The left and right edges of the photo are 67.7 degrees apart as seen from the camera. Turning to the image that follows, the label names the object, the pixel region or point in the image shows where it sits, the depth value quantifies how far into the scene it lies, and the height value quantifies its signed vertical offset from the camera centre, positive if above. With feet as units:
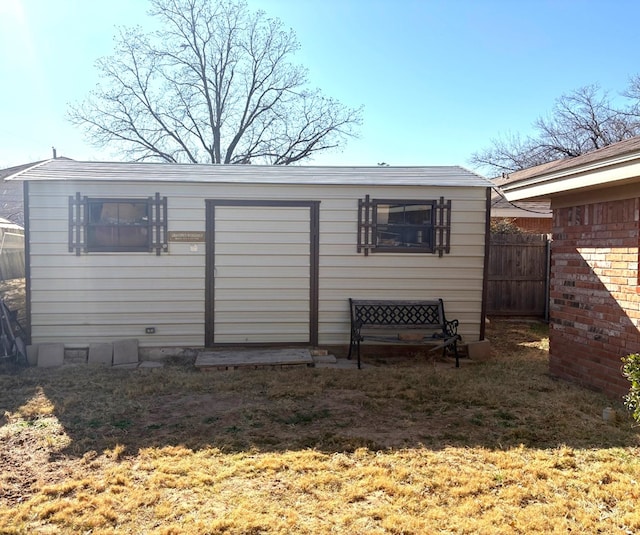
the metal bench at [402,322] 20.67 -3.10
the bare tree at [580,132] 72.43 +19.94
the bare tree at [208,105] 64.08 +20.47
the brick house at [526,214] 47.32 +4.13
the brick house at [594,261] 14.23 -0.16
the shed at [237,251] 20.63 -0.04
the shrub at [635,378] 9.77 -2.51
